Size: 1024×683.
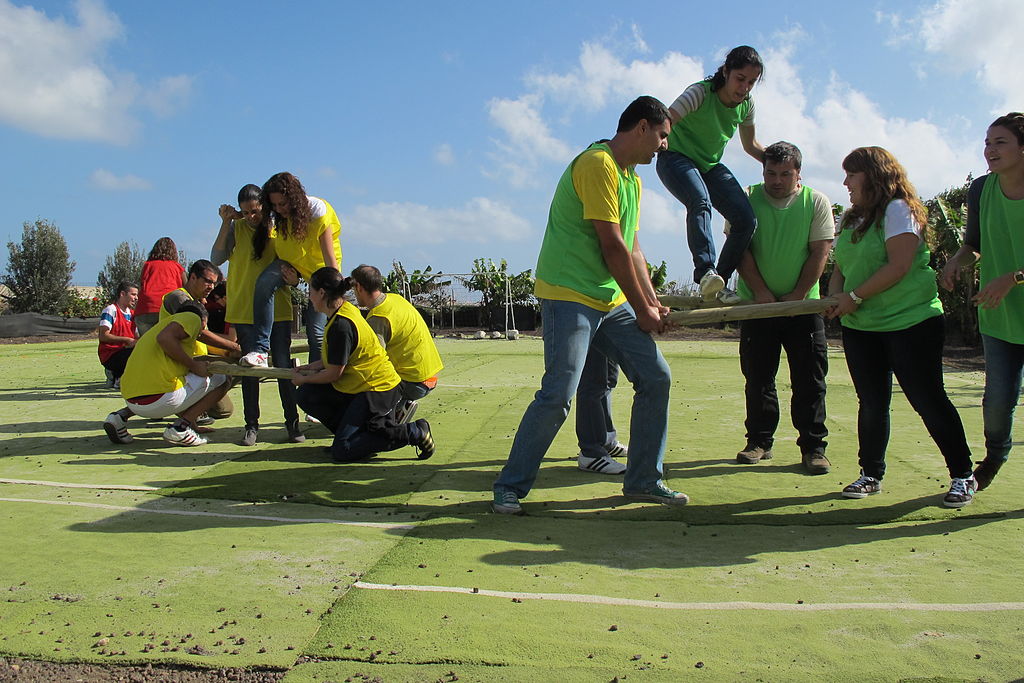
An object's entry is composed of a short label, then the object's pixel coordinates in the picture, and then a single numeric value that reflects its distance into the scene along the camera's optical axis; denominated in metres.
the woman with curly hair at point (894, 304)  4.05
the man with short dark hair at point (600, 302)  3.86
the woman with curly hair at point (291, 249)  5.89
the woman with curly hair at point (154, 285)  8.45
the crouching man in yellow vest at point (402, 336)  5.89
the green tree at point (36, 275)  34.78
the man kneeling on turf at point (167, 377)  5.93
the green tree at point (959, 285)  18.50
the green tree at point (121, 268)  42.12
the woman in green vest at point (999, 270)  3.78
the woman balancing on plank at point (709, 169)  4.67
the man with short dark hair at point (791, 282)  4.91
